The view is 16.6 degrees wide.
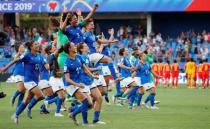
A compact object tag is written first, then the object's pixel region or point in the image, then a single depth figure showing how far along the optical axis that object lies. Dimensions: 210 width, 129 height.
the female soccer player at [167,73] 41.59
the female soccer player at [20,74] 20.25
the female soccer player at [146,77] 24.08
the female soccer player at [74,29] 18.75
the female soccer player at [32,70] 18.98
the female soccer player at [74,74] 16.98
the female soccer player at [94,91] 17.53
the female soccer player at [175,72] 41.00
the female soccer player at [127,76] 24.18
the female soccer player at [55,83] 20.69
